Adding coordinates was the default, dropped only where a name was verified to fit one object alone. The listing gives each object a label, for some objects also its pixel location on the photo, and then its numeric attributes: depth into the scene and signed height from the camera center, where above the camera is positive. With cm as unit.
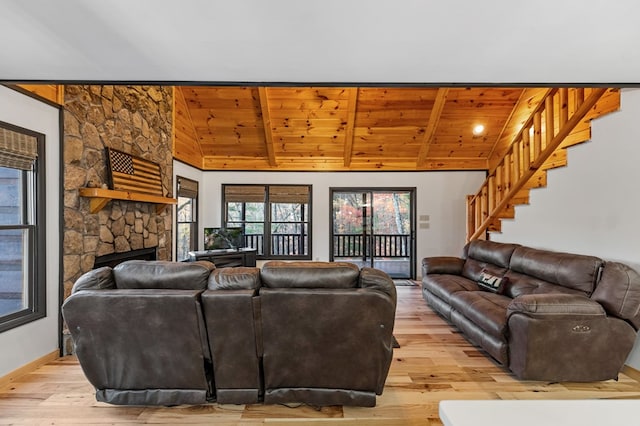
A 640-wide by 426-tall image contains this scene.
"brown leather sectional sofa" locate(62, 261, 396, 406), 198 -75
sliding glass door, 687 -23
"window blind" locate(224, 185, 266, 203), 684 +49
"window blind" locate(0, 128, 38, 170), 243 +53
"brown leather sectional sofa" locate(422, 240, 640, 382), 240 -87
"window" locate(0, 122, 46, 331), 257 -13
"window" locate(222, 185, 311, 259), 686 -4
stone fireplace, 301 +60
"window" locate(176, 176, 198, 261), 562 -5
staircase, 358 +85
